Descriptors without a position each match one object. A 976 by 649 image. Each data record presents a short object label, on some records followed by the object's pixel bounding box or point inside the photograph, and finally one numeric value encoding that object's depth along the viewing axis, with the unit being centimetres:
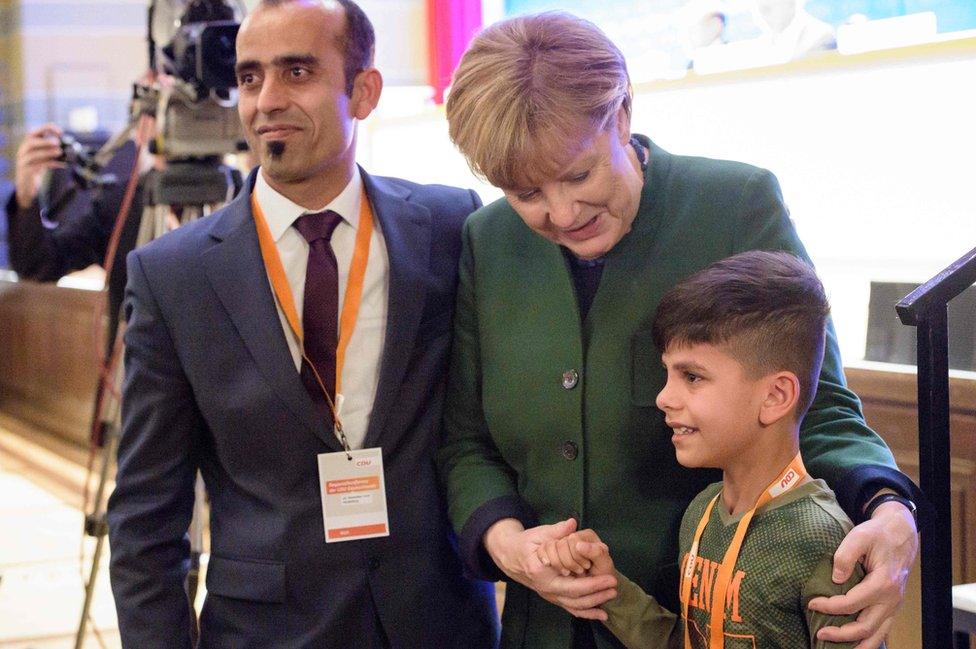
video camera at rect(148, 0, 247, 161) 244
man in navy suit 168
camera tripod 259
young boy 130
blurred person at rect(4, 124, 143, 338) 314
